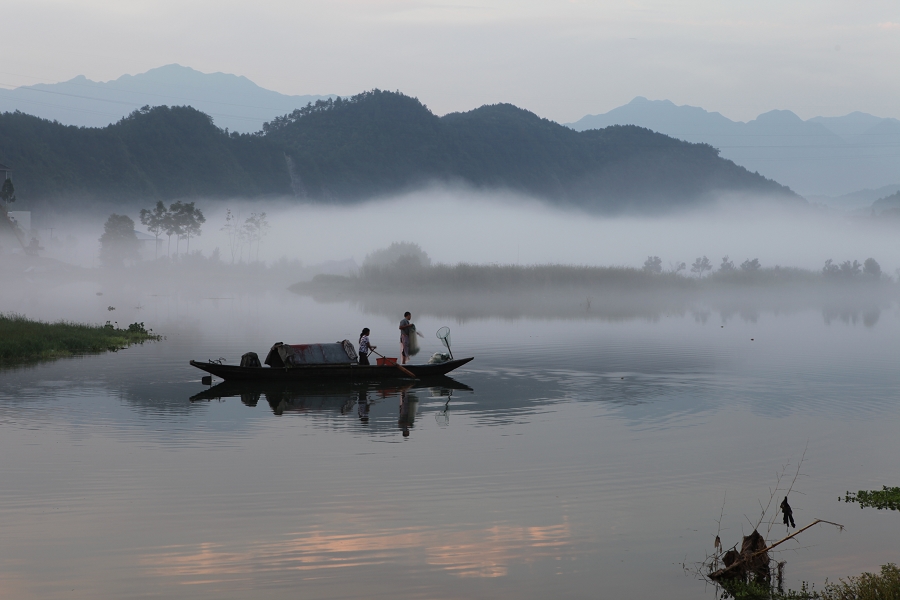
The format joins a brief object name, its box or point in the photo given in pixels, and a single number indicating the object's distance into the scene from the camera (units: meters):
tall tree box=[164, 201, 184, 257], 164.62
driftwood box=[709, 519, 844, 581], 13.70
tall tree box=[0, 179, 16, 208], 146.00
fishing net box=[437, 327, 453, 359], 37.09
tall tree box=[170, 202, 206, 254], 164.88
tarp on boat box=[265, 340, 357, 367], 34.03
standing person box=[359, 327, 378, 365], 35.31
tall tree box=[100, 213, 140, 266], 156.25
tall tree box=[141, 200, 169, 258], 163.50
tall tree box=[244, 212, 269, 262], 186.38
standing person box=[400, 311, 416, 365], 37.00
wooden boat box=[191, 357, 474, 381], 33.56
